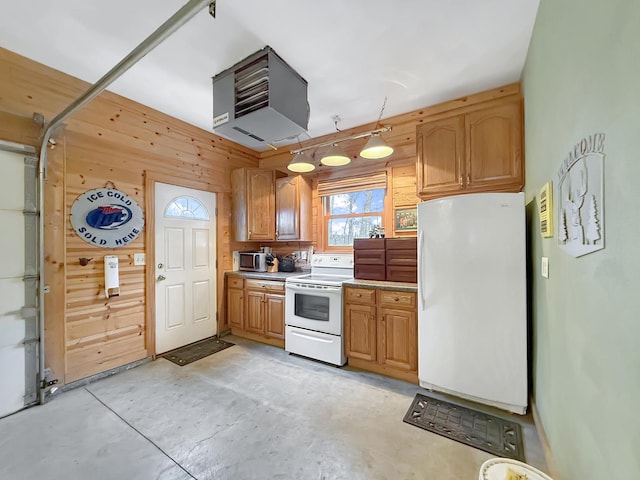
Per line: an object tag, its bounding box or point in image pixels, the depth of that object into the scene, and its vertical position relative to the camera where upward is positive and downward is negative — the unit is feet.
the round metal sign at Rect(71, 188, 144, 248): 8.61 +0.85
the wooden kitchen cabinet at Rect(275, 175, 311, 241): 13.00 +1.56
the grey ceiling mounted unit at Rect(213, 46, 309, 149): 7.22 +3.96
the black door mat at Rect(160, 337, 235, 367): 10.34 -4.38
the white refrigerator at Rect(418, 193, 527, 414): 6.84 -1.54
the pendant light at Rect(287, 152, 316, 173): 10.01 +2.84
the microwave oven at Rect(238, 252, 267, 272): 12.97 -0.94
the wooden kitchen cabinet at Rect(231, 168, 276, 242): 13.14 +1.83
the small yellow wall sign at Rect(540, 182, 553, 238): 5.05 +0.56
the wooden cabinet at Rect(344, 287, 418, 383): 8.58 -2.98
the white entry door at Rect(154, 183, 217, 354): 10.75 -0.97
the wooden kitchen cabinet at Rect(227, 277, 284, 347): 11.48 -2.98
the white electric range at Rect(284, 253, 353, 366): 9.64 -2.82
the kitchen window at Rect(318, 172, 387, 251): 11.99 +1.52
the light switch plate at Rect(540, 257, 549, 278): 5.45 -0.57
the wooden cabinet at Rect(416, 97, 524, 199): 7.84 +2.67
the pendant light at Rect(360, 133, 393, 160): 8.29 +2.81
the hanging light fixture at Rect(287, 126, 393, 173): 8.34 +2.84
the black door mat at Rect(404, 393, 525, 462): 5.87 -4.43
